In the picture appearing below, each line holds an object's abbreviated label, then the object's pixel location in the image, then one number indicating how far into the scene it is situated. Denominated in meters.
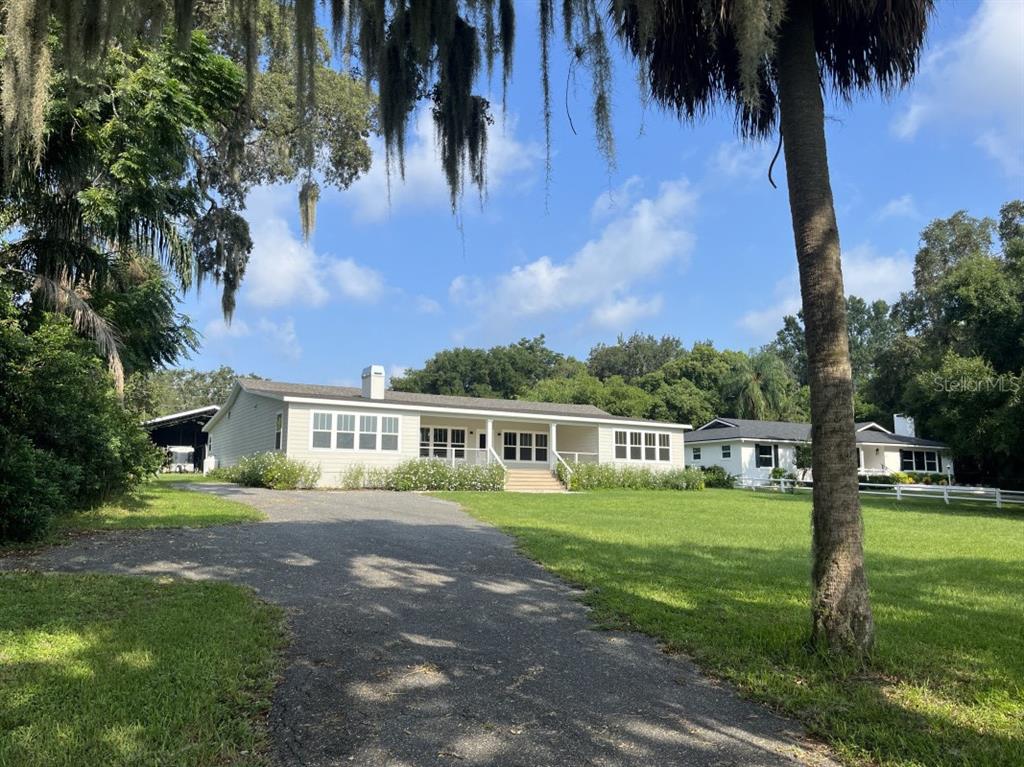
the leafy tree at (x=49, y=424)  7.95
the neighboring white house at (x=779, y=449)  33.72
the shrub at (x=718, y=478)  31.20
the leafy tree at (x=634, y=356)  64.62
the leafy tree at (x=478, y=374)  58.44
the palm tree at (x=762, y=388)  44.80
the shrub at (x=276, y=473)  20.34
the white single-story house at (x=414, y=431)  22.05
